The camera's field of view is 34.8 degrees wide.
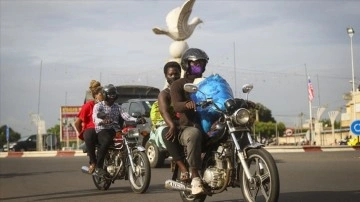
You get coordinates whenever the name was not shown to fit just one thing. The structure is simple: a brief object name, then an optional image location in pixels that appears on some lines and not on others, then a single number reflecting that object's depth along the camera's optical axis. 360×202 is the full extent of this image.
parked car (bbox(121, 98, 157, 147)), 14.79
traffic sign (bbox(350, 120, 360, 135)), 19.27
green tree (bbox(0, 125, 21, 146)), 142.25
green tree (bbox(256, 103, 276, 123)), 119.62
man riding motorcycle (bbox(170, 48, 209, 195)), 6.20
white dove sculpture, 36.06
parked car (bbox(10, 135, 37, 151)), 51.34
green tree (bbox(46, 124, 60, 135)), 138.44
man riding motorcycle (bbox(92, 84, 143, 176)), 9.31
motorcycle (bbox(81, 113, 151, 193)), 8.74
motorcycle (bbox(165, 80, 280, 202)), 5.70
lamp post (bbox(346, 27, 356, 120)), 35.09
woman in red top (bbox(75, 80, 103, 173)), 9.56
